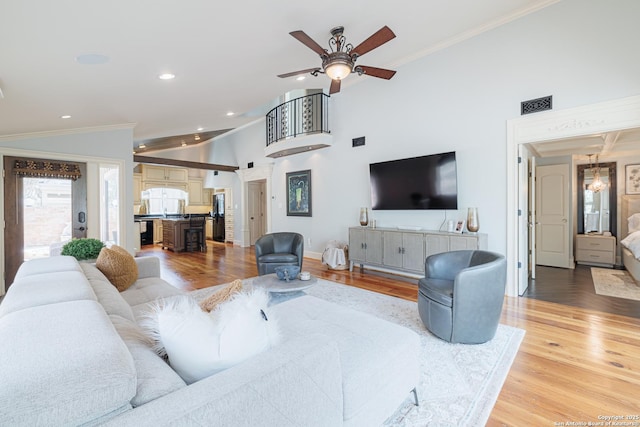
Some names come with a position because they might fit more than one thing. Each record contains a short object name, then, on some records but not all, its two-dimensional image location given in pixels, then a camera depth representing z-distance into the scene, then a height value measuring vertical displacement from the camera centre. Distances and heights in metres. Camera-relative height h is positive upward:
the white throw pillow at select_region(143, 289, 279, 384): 1.01 -0.44
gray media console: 3.99 -0.52
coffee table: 3.15 -0.81
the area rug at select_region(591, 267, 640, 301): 3.87 -1.10
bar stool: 8.06 -0.65
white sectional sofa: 0.69 -0.49
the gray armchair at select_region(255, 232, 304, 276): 4.47 -0.62
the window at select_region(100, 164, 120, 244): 5.06 +0.18
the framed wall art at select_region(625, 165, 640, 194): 5.59 +0.57
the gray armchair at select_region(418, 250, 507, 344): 2.41 -0.79
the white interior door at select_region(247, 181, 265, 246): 8.87 +0.10
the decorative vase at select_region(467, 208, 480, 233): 3.98 -0.14
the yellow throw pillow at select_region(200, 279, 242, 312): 1.57 -0.46
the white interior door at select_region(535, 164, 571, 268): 5.48 -0.12
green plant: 2.92 -0.35
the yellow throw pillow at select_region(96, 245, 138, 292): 2.54 -0.47
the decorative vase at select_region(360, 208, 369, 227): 5.28 -0.10
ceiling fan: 2.74 +1.59
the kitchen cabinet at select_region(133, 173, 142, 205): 9.62 +0.86
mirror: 5.85 +0.20
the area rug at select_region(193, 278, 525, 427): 1.69 -1.16
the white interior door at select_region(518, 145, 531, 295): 3.81 -0.05
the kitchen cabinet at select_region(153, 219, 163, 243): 9.65 -0.56
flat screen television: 4.29 +0.44
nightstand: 5.52 -0.77
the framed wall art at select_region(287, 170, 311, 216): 6.67 +0.44
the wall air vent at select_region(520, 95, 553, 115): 3.51 +1.28
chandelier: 5.87 +0.53
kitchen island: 7.92 -0.58
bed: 4.33 -0.46
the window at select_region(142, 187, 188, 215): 10.29 +0.47
